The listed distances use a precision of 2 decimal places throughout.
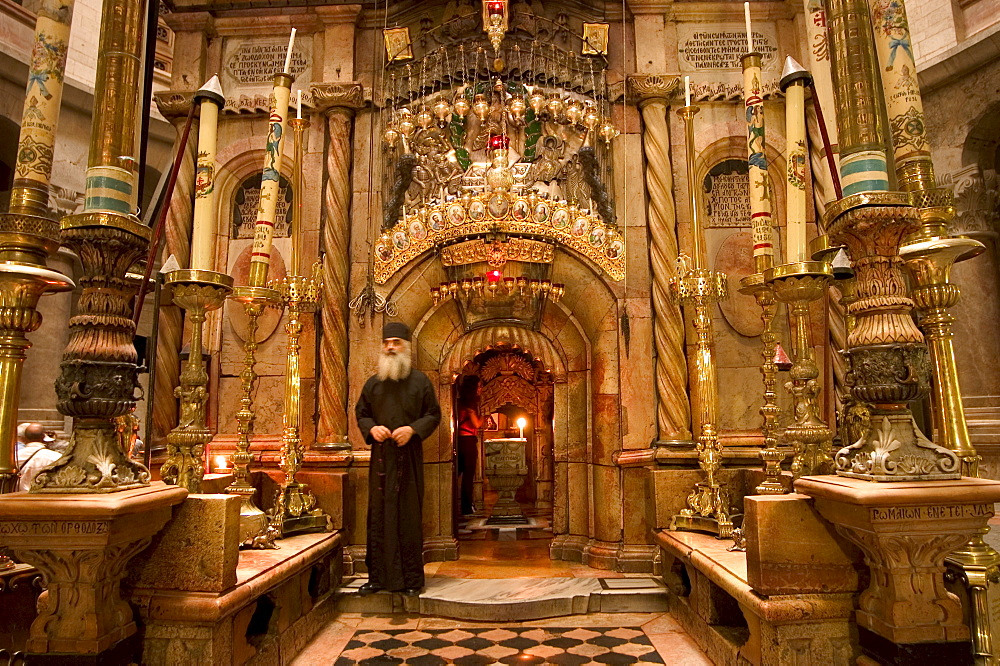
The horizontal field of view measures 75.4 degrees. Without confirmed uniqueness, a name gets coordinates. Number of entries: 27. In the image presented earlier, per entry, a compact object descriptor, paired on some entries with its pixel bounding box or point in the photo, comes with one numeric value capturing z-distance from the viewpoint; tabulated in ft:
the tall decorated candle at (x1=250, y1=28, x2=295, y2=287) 13.93
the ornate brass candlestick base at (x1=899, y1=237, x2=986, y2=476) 9.57
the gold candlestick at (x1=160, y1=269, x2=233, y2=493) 11.35
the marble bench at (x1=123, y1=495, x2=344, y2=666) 9.43
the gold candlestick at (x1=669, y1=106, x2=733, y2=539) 16.07
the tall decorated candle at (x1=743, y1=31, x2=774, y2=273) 12.53
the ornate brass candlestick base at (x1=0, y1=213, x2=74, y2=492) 10.36
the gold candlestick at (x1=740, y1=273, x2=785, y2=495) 11.86
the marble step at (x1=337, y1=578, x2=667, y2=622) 14.90
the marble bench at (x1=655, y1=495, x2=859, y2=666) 9.20
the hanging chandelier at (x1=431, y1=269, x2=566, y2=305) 19.03
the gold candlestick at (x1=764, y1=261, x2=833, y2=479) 10.59
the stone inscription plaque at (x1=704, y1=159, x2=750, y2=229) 21.07
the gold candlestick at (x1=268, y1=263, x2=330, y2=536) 15.72
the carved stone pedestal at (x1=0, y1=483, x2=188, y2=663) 7.88
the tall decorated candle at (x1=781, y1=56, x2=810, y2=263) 11.40
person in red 31.19
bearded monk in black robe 15.24
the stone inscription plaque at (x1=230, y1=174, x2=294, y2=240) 22.13
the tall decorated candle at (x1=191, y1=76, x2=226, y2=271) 11.71
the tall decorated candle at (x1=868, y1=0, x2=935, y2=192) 9.62
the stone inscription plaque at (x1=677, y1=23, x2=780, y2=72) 21.35
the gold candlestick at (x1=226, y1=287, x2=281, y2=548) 13.43
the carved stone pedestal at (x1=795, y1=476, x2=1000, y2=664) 7.75
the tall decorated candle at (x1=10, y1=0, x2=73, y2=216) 11.04
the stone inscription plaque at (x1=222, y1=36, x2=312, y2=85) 22.33
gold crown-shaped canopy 18.57
